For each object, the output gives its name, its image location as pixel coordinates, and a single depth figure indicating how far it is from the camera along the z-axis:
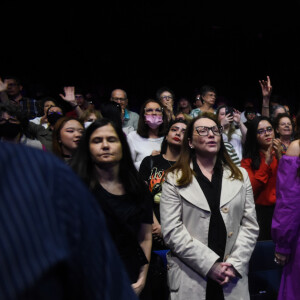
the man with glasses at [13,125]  3.07
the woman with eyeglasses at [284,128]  4.19
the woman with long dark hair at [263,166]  3.46
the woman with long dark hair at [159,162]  3.09
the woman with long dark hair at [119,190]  2.06
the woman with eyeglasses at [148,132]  3.73
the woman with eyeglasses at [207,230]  2.37
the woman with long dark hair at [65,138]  3.09
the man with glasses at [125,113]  4.91
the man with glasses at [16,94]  4.85
